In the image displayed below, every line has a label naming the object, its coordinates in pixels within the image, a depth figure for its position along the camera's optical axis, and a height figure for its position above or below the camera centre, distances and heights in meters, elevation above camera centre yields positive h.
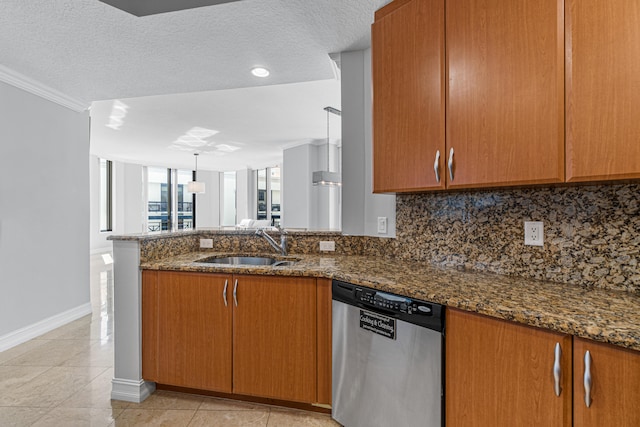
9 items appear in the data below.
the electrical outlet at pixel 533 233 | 1.60 -0.10
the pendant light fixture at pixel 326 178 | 4.34 +0.47
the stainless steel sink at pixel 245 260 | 2.50 -0.36
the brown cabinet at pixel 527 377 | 0.93 -0.53
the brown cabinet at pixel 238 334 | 1.87 -0.72
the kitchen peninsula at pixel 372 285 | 1.05 -0.32
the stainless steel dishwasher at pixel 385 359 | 1.36 -0.68
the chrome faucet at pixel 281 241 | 2.50 -0.21
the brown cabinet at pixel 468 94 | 1.28 +0.54
